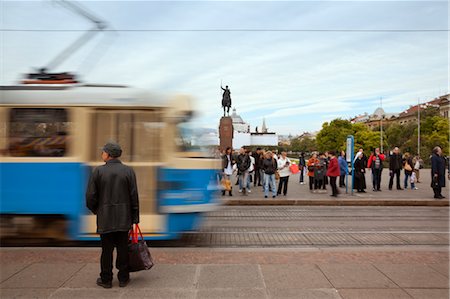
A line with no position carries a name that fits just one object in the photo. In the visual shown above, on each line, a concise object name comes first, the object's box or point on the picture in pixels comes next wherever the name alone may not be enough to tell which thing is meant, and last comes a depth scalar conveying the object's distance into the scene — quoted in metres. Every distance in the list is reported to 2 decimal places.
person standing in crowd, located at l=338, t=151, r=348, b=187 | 16.55
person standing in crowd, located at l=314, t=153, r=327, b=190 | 15.58
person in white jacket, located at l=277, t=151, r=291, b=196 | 14.51
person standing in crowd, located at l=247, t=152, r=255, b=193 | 15.45
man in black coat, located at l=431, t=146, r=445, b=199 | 13.58
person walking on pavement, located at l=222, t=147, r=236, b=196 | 14.80
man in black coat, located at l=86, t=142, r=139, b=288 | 4.41
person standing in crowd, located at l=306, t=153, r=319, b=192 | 16.10
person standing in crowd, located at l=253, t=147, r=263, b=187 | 17.96
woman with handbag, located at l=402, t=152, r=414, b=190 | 16.55
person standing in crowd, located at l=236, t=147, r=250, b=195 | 14.65
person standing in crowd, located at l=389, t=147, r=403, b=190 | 16.69
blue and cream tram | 6.75
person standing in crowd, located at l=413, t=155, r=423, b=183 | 19.61
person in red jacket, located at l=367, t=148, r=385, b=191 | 15.93
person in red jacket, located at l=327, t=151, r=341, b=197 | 13.91
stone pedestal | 29.77
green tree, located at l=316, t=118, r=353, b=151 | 99.06
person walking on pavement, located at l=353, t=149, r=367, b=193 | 15.48
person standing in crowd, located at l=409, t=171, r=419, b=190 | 17.11
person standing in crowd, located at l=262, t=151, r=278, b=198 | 13.90
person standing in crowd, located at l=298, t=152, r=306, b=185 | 20.52
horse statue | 36.81
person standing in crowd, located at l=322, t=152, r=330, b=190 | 16.37
